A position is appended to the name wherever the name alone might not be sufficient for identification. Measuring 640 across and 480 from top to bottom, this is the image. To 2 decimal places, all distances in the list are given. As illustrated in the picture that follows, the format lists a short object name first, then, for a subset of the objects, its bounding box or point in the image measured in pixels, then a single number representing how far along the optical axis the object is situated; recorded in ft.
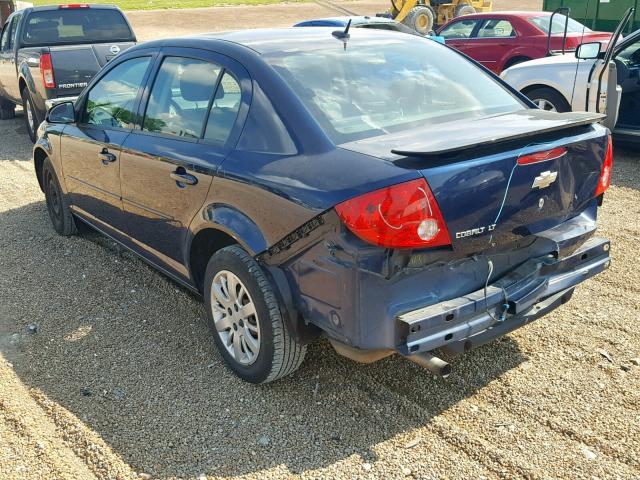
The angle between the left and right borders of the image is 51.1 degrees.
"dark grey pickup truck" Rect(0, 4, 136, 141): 30.53
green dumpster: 55.77
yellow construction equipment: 61.72
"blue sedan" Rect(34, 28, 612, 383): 9.17
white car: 24.43
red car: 38.75
